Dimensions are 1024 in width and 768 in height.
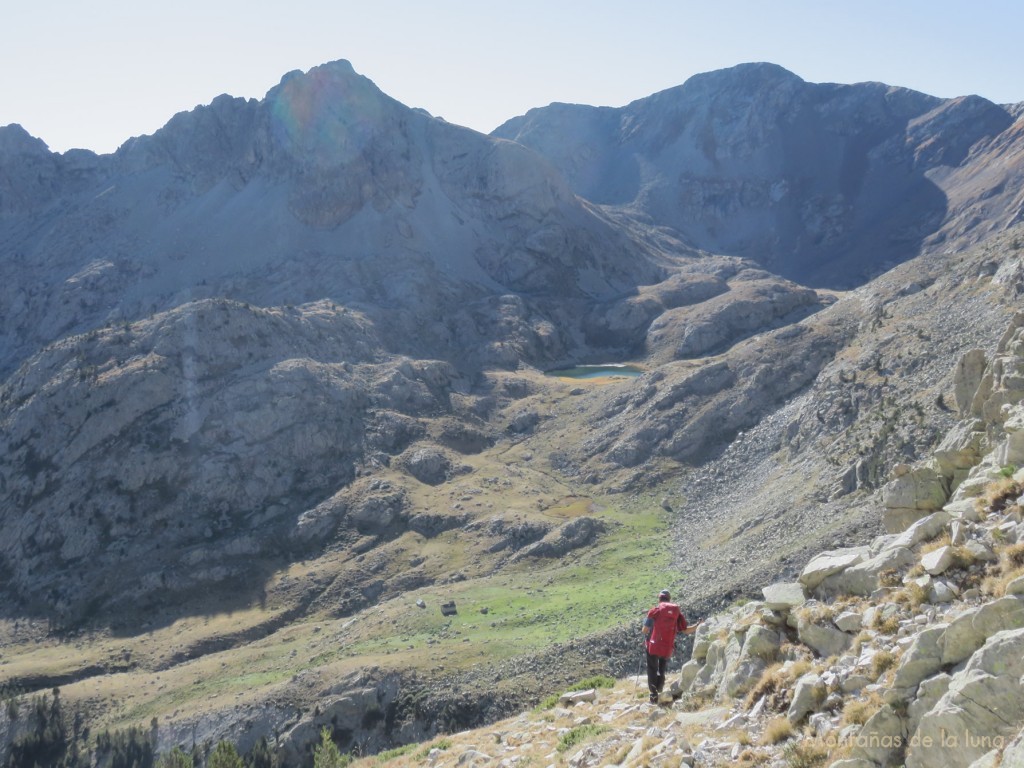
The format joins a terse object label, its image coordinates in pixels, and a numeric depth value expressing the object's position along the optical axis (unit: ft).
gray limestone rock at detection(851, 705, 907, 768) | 45.47
